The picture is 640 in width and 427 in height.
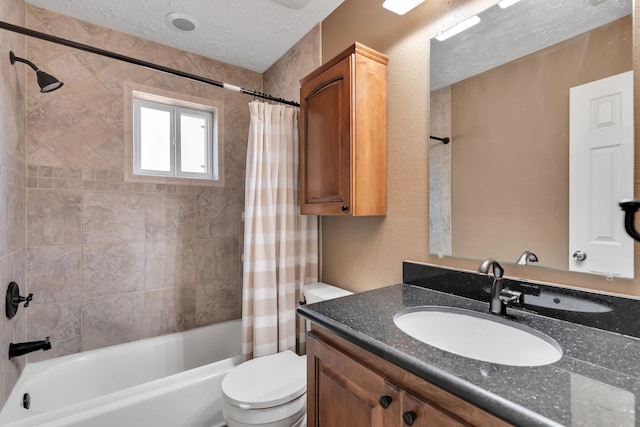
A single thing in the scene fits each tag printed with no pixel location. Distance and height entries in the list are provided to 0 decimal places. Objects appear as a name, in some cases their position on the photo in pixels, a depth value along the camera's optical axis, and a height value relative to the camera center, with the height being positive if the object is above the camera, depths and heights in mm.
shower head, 1390 +635
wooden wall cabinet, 1382 +399
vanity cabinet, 603 -457
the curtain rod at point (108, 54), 1244 +794
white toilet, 1216 -801
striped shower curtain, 1745 -148
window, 2154 +588
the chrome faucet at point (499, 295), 923 -267
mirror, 896 +350
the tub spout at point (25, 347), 1396 -668
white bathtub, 1248 -936
